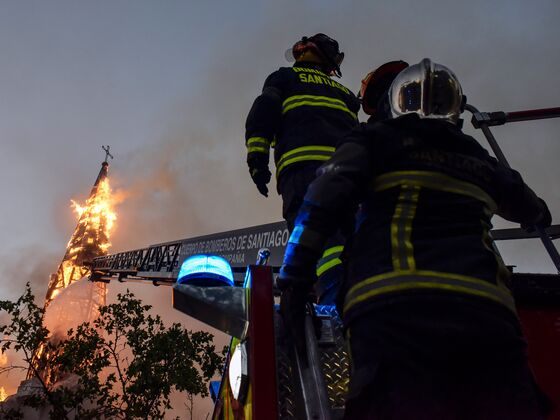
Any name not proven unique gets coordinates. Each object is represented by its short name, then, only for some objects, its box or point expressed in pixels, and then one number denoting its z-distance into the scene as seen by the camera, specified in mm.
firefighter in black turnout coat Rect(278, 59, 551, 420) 1118
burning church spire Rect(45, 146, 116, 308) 26305
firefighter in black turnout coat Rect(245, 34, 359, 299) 2588
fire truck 1330
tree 9820
